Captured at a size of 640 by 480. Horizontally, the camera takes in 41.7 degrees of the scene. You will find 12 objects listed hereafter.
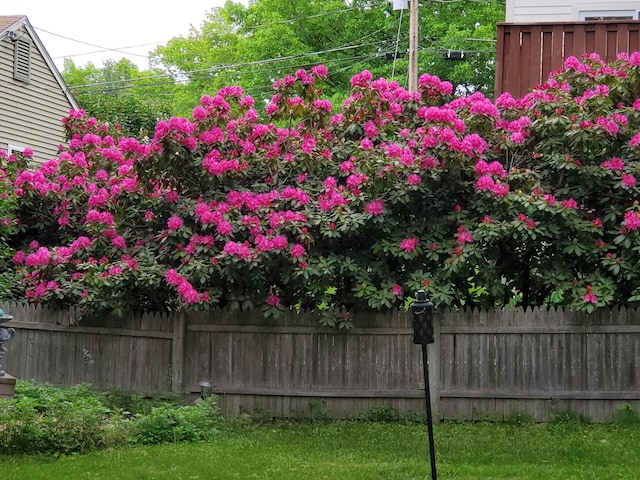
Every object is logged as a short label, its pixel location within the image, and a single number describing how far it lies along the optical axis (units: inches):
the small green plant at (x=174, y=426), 324.8
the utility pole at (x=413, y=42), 836.6
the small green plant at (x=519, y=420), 375.2
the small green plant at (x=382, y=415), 388.5
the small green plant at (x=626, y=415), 366.3
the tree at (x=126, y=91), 1151.3
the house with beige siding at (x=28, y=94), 787.4
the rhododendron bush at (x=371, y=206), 367.6
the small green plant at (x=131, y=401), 383.7
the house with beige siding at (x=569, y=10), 525.7
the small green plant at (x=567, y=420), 365.1
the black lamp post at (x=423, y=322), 233.9
